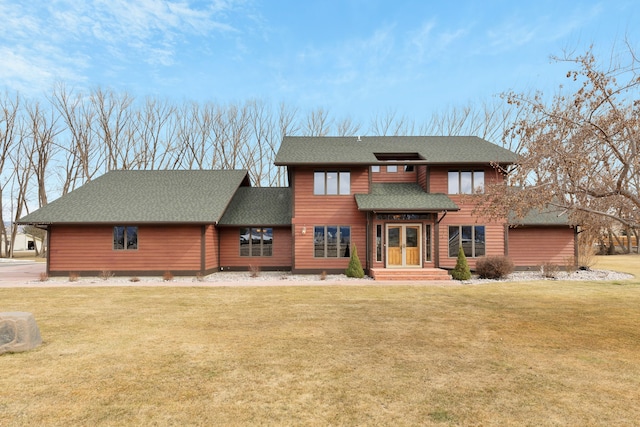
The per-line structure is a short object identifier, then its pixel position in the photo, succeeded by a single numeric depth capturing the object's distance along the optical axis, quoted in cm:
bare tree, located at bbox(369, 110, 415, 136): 4219
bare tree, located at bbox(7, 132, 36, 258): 3912
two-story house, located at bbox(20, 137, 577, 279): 1883
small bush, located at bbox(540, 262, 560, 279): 1812
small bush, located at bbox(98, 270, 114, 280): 1835
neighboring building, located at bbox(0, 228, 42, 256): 5578
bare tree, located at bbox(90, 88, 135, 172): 3856
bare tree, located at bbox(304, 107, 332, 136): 4122
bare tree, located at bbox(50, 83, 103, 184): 3844
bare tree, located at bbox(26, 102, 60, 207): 3856
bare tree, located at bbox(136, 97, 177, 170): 4000
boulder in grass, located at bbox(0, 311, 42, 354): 657
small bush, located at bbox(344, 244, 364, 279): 1786
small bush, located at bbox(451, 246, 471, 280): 1730
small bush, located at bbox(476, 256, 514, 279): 1762
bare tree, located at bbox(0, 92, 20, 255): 3781
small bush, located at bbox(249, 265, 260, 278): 1859
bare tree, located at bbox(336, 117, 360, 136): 4172
